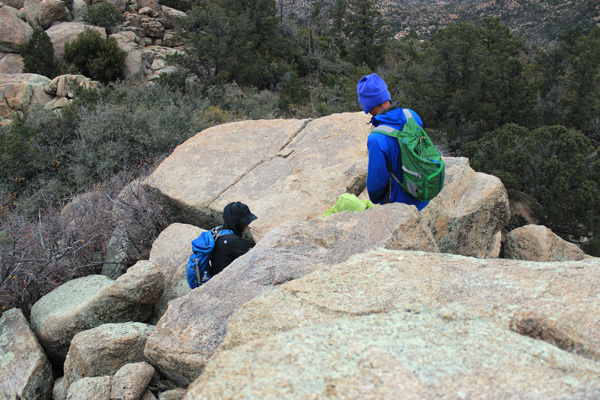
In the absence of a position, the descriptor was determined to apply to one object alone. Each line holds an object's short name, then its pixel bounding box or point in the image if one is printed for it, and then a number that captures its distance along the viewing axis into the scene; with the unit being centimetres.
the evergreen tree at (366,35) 1938
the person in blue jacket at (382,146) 305
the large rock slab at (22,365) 308
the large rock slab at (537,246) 509
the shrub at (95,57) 1423
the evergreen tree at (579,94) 1126
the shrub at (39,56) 1378
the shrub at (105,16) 1659
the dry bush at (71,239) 407
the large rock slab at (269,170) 496
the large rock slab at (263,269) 258
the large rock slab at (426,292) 187
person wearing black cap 359
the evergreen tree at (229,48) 1392
